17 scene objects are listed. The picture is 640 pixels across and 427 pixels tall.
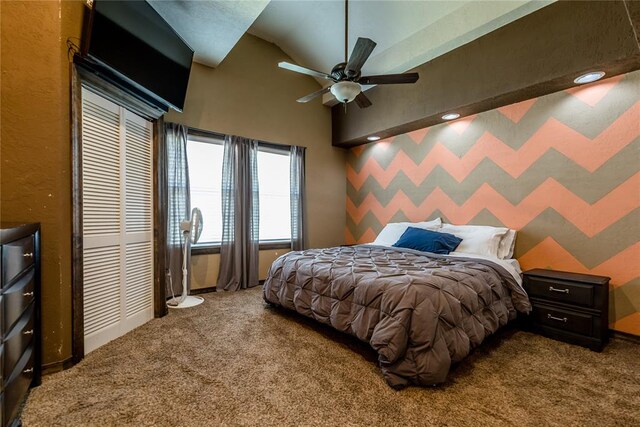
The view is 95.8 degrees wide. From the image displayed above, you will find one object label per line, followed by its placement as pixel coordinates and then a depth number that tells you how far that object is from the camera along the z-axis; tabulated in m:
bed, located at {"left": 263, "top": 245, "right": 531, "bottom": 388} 1.77
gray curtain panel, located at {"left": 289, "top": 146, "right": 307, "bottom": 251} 4.75
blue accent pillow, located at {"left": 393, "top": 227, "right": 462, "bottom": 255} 3.30
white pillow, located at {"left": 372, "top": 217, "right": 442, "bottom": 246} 3.87
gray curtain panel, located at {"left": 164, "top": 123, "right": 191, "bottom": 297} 3.61
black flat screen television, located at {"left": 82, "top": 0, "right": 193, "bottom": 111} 2.01
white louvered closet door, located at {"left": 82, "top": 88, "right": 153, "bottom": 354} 2.22
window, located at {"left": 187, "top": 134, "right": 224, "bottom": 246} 3.94
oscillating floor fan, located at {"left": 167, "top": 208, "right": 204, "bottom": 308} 3.46
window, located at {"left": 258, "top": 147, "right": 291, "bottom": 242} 4.57
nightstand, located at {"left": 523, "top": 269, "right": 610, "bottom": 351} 2.29
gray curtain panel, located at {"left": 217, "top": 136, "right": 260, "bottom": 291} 4.06
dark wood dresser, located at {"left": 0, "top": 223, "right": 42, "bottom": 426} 1.27
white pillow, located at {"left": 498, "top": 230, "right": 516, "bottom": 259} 3.14
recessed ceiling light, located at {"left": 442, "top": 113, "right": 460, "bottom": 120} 3.60
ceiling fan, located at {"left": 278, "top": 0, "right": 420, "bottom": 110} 2.49
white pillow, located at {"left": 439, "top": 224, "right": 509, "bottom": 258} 3.15
